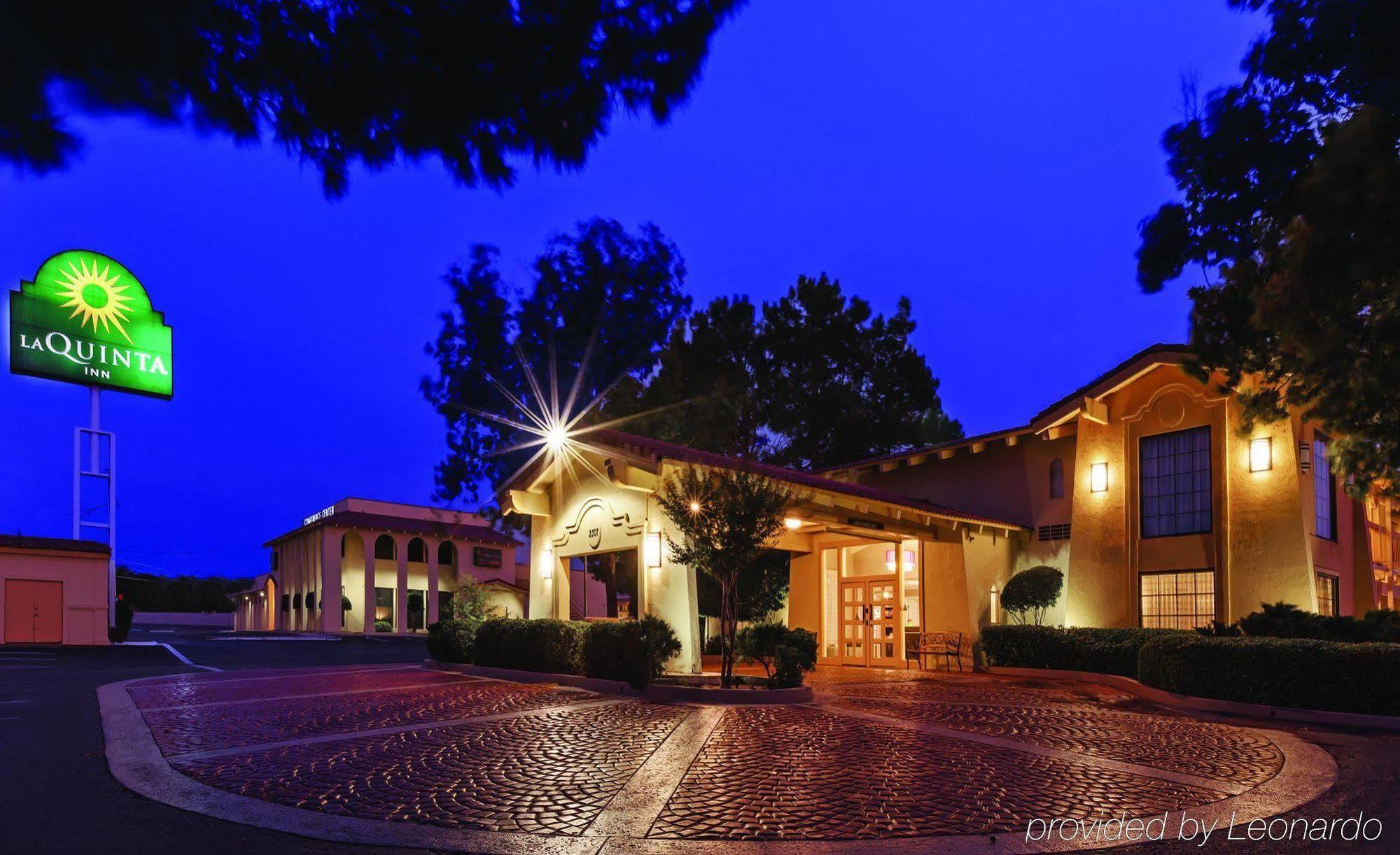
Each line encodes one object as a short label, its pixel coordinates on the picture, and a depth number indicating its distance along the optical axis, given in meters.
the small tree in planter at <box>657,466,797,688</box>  13.85
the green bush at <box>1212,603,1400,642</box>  14.41
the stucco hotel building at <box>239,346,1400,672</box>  17.27
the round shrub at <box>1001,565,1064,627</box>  19.86
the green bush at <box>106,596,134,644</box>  30.62
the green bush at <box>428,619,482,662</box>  19.80
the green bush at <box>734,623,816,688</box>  13.91
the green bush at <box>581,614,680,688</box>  14.06
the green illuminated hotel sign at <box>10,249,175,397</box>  30.64
